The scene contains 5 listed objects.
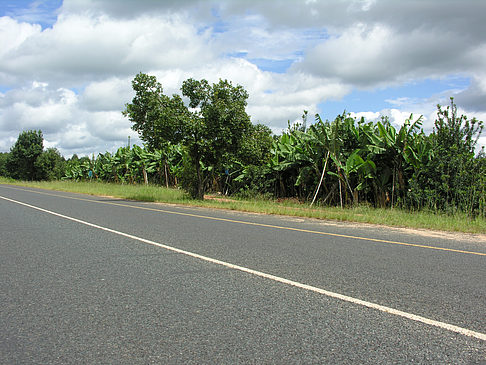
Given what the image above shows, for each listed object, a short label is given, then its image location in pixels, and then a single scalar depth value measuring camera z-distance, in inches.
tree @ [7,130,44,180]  2613.2
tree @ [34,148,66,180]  2576.3
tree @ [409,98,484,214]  556.7
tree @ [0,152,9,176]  4324.1
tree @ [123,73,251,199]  795.4
